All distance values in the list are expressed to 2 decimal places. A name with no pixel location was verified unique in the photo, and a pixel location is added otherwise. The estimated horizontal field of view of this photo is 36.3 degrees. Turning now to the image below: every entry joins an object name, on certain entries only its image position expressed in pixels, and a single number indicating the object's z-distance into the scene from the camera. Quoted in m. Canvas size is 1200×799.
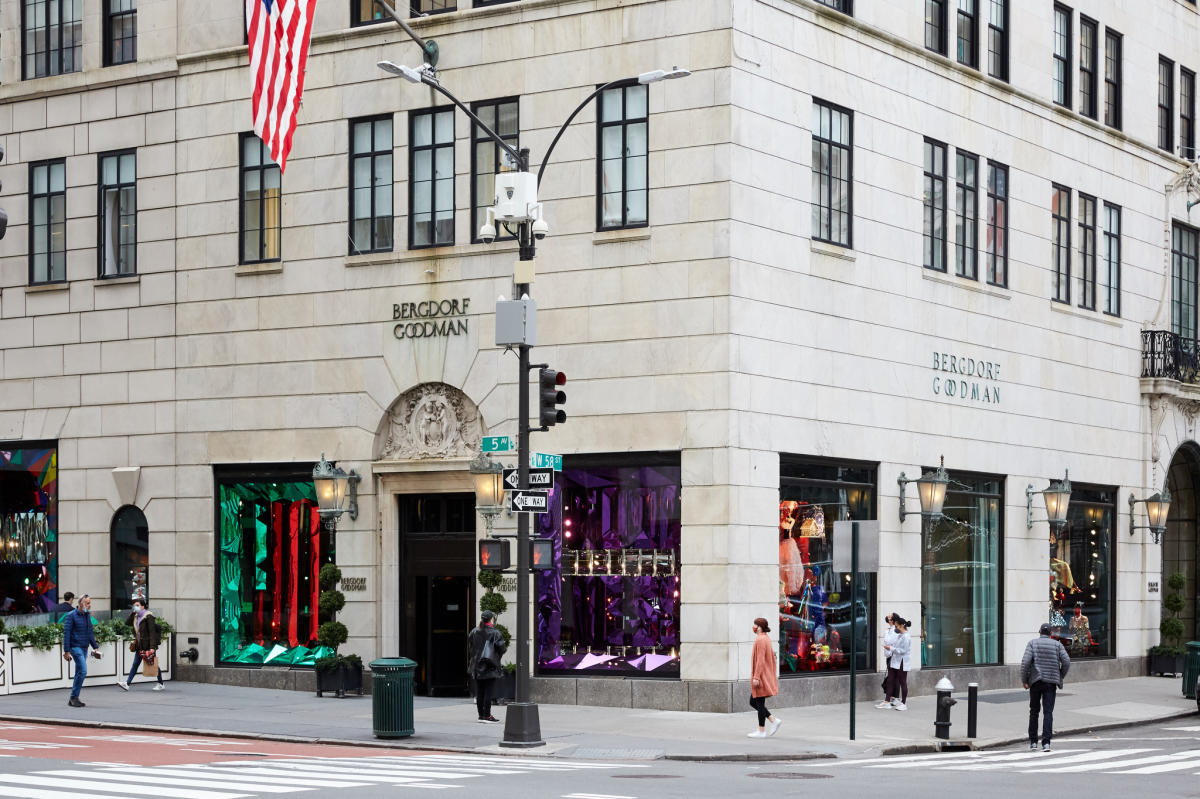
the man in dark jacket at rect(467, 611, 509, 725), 27.44
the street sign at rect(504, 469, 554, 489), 24.70
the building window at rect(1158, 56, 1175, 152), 42.59
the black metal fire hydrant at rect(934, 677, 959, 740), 25.69
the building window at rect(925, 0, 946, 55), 34.06
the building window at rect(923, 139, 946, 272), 33.75
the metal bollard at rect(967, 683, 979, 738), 25.78
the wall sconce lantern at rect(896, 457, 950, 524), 32.38
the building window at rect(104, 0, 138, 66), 35.12
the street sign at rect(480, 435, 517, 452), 27.88
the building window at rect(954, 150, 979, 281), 34.56
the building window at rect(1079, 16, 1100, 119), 39.22
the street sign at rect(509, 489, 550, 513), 24.30
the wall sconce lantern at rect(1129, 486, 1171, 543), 40.41
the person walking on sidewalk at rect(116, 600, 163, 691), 32.00
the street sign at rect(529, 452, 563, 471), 25.88
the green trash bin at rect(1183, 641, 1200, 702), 34.34
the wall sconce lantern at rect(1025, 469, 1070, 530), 36.53
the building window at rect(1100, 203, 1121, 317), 39.81
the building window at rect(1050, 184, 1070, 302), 37.84
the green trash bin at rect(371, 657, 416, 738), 24.70
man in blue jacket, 29.44
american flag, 29.92
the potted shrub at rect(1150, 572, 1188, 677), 40.62
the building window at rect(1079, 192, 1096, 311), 38.81
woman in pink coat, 25.44
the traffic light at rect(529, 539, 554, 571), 24.41
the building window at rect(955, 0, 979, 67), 34.94
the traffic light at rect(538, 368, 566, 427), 24.36
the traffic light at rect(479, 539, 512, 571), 24.31
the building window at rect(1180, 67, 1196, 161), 43.50
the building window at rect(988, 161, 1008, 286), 35.56
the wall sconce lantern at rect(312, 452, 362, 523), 31.50
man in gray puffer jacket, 25.39
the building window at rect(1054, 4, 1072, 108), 38.19
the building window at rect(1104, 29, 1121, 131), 40.12
